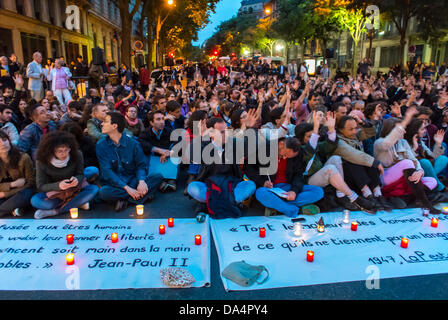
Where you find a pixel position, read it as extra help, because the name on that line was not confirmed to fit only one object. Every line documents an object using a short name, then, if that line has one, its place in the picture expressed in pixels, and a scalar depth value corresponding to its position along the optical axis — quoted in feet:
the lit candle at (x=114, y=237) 12.35
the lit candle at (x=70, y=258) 10.85
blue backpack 14.42
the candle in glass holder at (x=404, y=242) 11.96
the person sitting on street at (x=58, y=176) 14.07
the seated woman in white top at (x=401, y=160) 15.30
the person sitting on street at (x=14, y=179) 14.33
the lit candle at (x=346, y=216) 14.01
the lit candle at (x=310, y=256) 11.06
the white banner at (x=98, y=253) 10.14
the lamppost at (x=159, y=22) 88.58
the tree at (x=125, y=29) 59.41
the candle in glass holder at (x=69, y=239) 12.24
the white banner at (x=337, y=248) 10.51
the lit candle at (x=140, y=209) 14.75
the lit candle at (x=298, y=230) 12.94
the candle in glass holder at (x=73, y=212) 14.47
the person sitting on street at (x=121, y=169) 15.53
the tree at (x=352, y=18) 85.17
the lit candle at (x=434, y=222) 13.51
